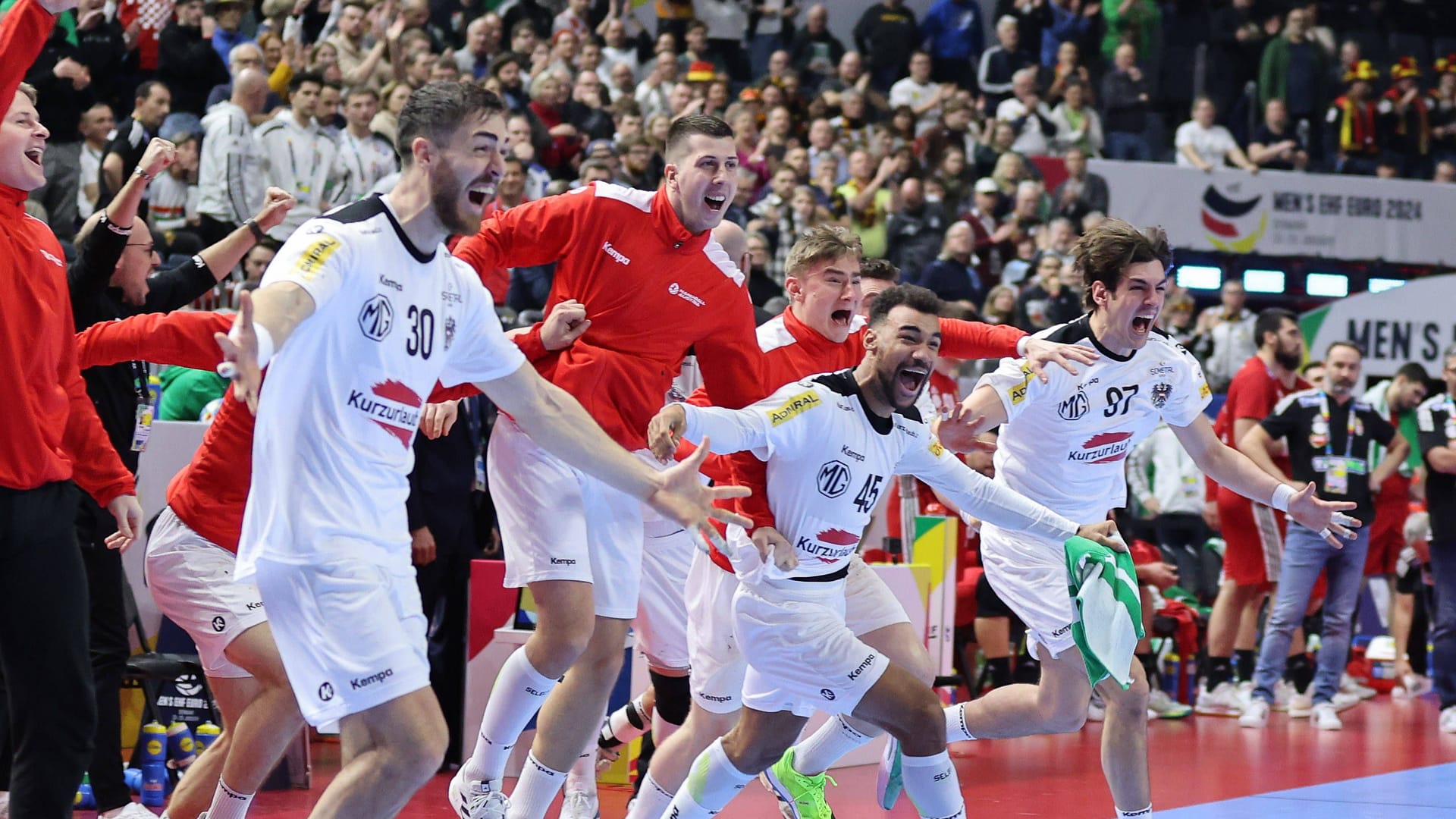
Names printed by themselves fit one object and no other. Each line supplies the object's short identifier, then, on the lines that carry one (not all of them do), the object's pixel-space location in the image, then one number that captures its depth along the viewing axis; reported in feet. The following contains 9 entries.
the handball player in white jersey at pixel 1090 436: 45.52
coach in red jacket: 31.37
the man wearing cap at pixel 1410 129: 144.56
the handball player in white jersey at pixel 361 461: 28.55
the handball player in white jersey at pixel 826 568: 38.27
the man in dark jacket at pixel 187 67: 85.81
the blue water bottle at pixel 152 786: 51.88
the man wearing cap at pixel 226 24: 93.20
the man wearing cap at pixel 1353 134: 141.28
